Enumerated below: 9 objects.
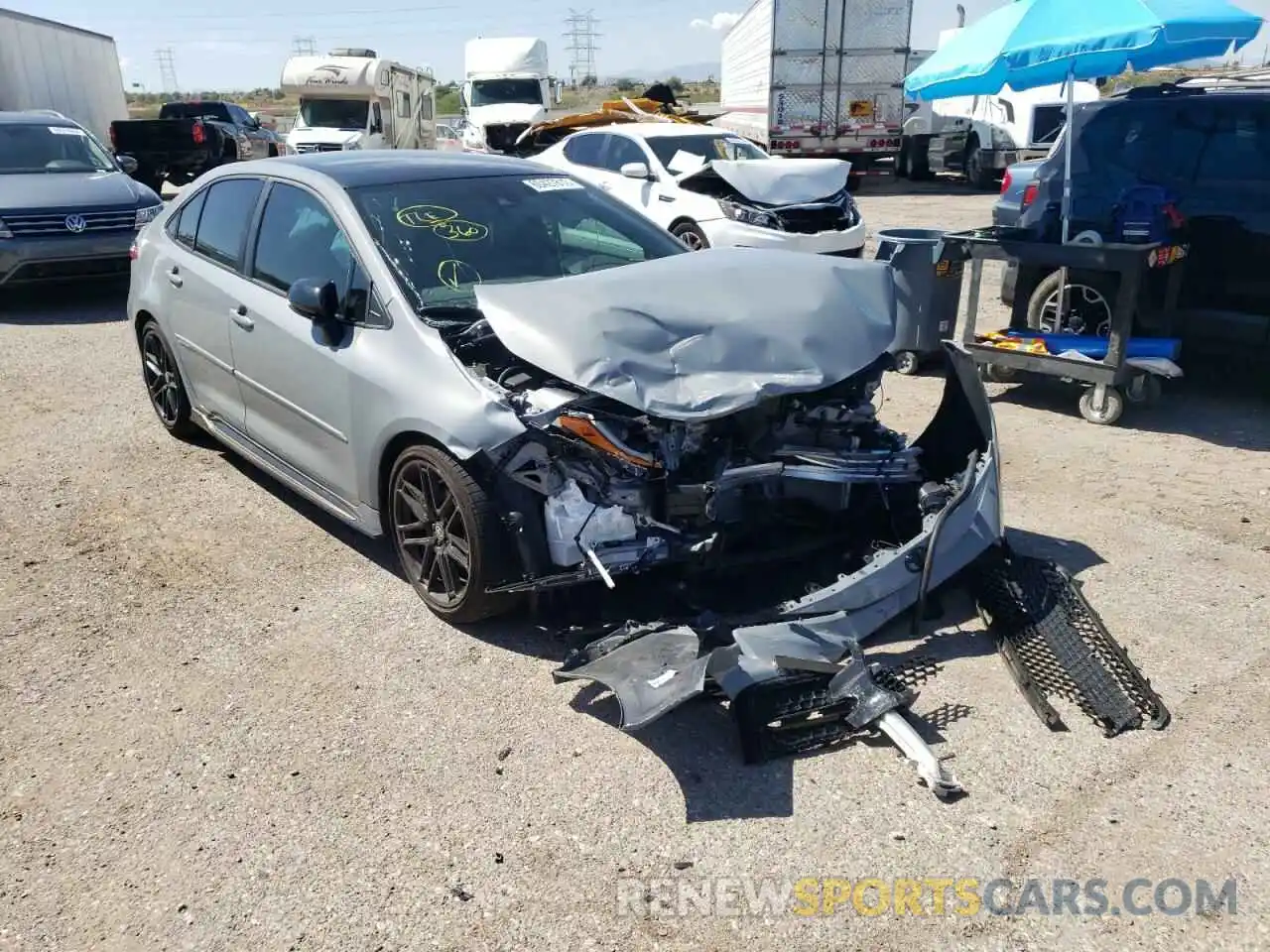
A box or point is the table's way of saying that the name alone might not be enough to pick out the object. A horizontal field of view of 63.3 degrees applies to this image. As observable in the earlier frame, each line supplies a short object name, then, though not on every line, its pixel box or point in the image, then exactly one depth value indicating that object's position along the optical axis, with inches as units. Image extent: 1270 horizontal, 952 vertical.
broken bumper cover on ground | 128.6
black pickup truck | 792.9
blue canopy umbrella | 260.1
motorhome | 898.7
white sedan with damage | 422.6
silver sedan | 143.9
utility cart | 253.8
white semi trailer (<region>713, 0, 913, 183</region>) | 808.3
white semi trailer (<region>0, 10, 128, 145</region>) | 711.7
